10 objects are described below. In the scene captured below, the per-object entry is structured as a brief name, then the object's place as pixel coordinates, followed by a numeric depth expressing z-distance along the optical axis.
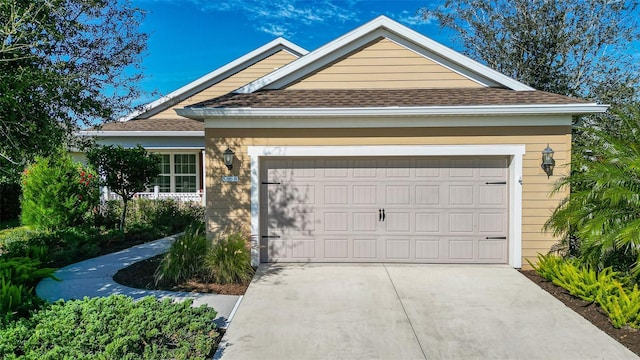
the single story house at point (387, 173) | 7.01
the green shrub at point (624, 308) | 4.61
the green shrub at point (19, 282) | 4.52
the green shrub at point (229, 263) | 6.30
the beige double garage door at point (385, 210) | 7.30
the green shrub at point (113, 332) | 3.69
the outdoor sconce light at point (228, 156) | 7.01
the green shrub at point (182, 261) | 6.28
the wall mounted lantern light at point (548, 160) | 6.86
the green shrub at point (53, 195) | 10.06
